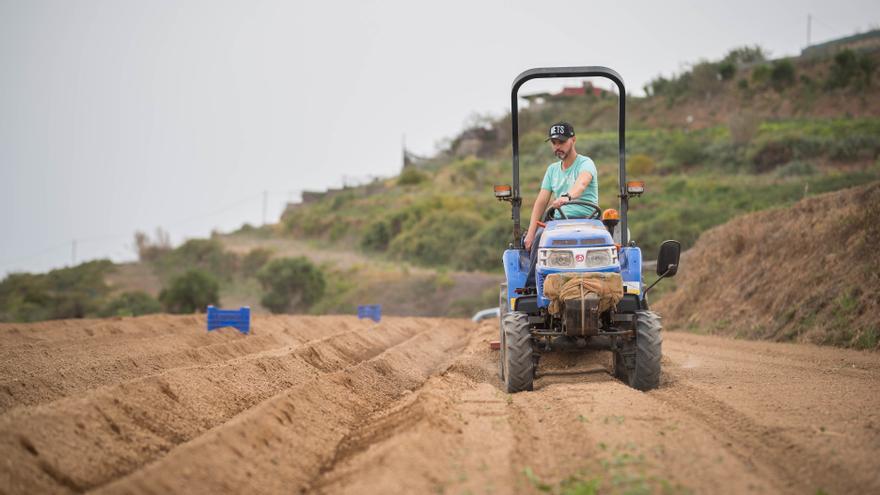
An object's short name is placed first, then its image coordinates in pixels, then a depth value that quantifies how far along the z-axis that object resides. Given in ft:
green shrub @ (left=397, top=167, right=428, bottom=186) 239.09
